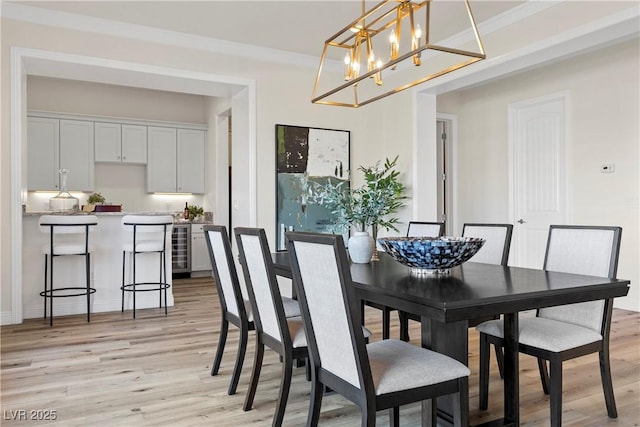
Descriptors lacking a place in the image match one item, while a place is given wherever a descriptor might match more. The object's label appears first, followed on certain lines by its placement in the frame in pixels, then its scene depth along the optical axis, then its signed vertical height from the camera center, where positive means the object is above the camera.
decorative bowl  2.05 -0.19
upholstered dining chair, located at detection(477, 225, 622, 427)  2.05 -0.56
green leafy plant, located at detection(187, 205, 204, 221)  7.43 -0.06
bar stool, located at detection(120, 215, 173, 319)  4.50 -0.34
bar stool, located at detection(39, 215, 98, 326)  4.18 -0.33
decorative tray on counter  5.31 +0.00
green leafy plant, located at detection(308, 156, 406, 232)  2.72 -0.01
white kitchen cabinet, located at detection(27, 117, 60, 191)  6.77 +0.79
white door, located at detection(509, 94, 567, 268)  5.48 +0.43
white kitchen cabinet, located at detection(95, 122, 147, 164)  7.21 +1.00
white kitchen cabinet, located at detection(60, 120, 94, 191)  6.99 +0.82
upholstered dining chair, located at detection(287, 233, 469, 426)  1.54 -0.55
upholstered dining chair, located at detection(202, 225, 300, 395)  2.56 -0.50
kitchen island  4.43 -0.61
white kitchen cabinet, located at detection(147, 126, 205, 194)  7.52 +0.77
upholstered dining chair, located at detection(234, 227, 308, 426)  2.05 -0.50
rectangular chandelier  2.61 +1.57
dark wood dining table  1.62 -0.32
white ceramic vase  2.73 -0.23
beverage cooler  7.23 -0.61
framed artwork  5.36 +0.45
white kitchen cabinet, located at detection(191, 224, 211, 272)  7.28 -0.66
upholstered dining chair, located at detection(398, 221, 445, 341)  3.09 -0.18
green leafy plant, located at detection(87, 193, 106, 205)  6.67 +0.13
